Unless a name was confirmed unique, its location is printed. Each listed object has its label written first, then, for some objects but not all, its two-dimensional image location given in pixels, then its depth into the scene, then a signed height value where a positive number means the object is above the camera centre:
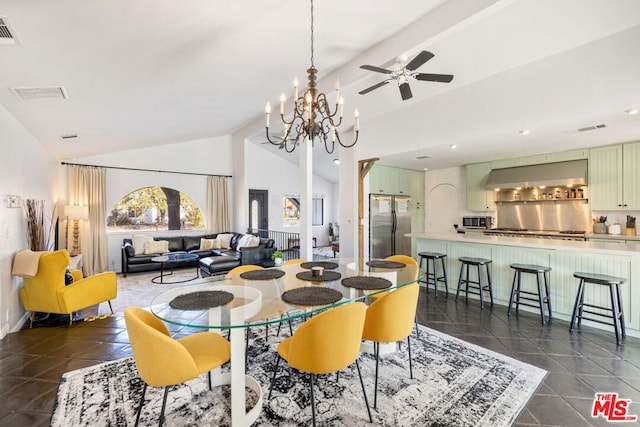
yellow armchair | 3.25 -0.79
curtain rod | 6.11 +1.13
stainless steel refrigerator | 6.07 -0.26
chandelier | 2.42 +0.88
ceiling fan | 2.63 +1.34
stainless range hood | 4.82 +0.60
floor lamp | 5.64 +0.10
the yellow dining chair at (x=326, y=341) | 1.70 -0.74
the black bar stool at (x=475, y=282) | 3.98 -0.97
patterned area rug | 1.89 -1.29
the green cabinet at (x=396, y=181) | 6.11 +0.69
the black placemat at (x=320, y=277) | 2.46 -0.53
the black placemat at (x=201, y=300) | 1.83 -0.54
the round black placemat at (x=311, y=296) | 1.91 -0.55
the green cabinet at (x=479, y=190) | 6.05 +0.42
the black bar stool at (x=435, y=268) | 4.49 -0.89
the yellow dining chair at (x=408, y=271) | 2.52 -0.55
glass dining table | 1.70 -0.56
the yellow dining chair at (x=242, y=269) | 2.75 -0.53
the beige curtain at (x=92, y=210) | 6.12 +0.18
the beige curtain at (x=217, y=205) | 7.86 +0.30
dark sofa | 5.64 -0.83
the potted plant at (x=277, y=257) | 5.84 -0.83
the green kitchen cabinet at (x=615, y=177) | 4.35 +0.47
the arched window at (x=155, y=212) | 6.89 +0.14
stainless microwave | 6.17 -0.22
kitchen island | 3.07 -0.64
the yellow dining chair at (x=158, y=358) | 1.57 -0.76
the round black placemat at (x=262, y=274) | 2.54 -0.52
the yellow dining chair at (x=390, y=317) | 2.10 -0.75
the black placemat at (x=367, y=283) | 2.24 -0.55
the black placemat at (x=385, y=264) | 2.91 -0.52
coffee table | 5.42 -0.78
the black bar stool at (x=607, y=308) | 2.92 -1.01
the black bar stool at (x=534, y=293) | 3.46 -0.98
